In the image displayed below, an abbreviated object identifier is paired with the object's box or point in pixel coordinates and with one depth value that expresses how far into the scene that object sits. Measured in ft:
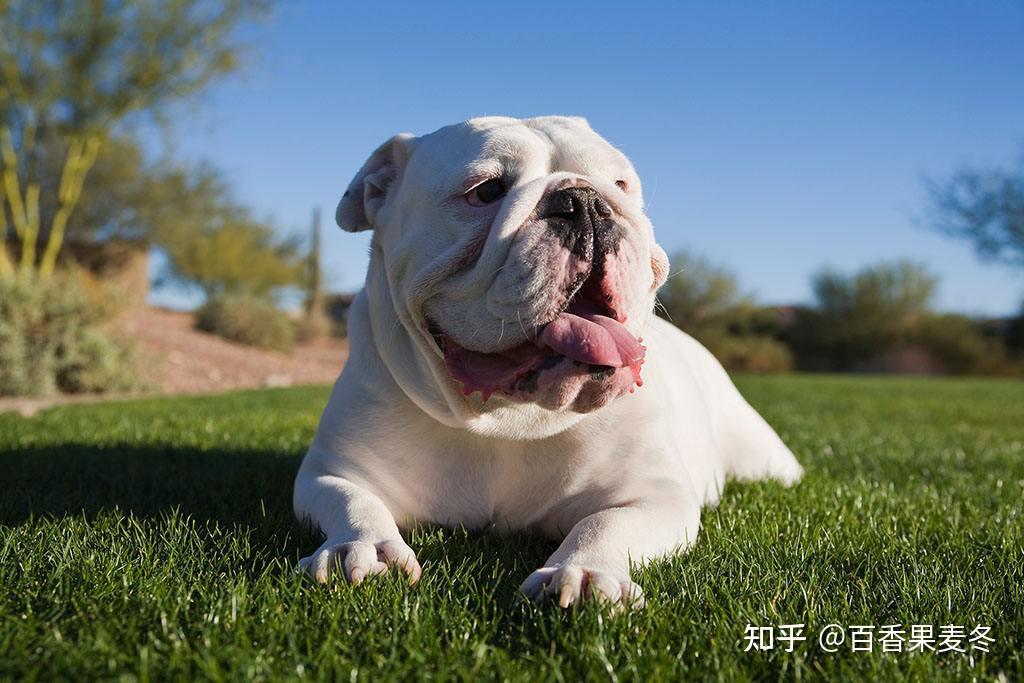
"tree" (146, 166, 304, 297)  65.77
